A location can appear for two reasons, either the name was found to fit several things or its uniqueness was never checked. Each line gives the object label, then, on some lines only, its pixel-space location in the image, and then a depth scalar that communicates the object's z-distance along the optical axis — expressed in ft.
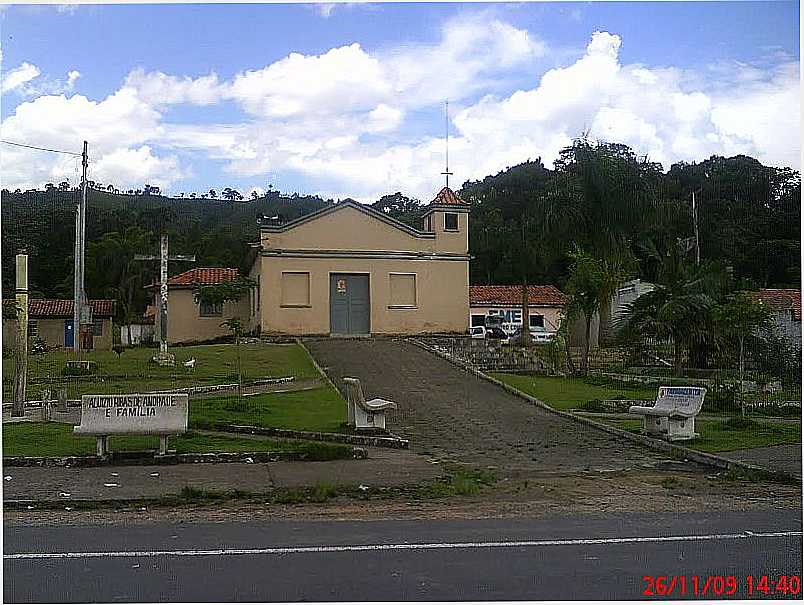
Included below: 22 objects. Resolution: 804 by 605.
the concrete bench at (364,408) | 42.27
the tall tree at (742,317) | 52.49
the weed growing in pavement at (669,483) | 32.80
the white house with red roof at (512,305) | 127.34
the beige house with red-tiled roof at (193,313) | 114.52
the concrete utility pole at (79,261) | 78.84
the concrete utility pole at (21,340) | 46.24
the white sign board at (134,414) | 35.47
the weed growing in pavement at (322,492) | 30.09
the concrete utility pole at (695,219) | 94.68
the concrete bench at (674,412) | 42.19
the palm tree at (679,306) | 69.46
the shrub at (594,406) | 54.75
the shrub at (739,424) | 46.37
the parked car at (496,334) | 116.08
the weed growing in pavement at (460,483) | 31.40
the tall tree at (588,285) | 69.46
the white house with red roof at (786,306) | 69.98
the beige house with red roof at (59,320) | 123.65
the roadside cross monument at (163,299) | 76.48
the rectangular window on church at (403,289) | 105.81
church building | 102.99
